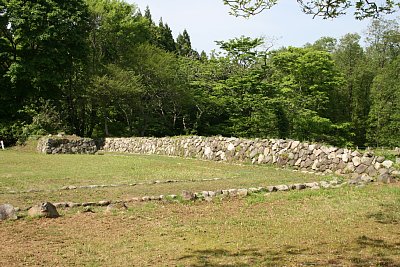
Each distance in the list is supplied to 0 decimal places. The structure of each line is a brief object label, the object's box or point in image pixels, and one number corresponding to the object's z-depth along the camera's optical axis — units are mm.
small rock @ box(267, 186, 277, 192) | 9891
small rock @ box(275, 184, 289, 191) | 10039
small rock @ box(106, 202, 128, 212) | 7817
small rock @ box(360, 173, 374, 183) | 11018
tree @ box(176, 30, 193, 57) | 58909
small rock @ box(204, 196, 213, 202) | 8883
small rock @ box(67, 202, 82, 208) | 8156
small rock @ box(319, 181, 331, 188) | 10469
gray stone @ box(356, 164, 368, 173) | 12516
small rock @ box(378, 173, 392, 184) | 10730
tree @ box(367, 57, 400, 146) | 39222
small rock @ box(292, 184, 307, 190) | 10273
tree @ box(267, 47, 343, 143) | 35156
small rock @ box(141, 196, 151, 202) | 8805
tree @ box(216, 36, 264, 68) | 34219
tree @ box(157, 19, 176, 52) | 52938
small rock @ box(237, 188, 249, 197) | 9383
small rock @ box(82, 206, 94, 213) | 7780
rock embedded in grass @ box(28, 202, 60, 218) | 7320
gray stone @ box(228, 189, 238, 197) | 9348
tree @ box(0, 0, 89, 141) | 31656
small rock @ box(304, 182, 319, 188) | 10469
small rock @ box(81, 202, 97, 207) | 8234
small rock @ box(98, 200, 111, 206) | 8273
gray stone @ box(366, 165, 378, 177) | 11930
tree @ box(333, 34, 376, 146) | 43062
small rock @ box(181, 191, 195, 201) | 8828
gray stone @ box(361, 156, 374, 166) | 12365
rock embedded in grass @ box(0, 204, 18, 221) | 7142
